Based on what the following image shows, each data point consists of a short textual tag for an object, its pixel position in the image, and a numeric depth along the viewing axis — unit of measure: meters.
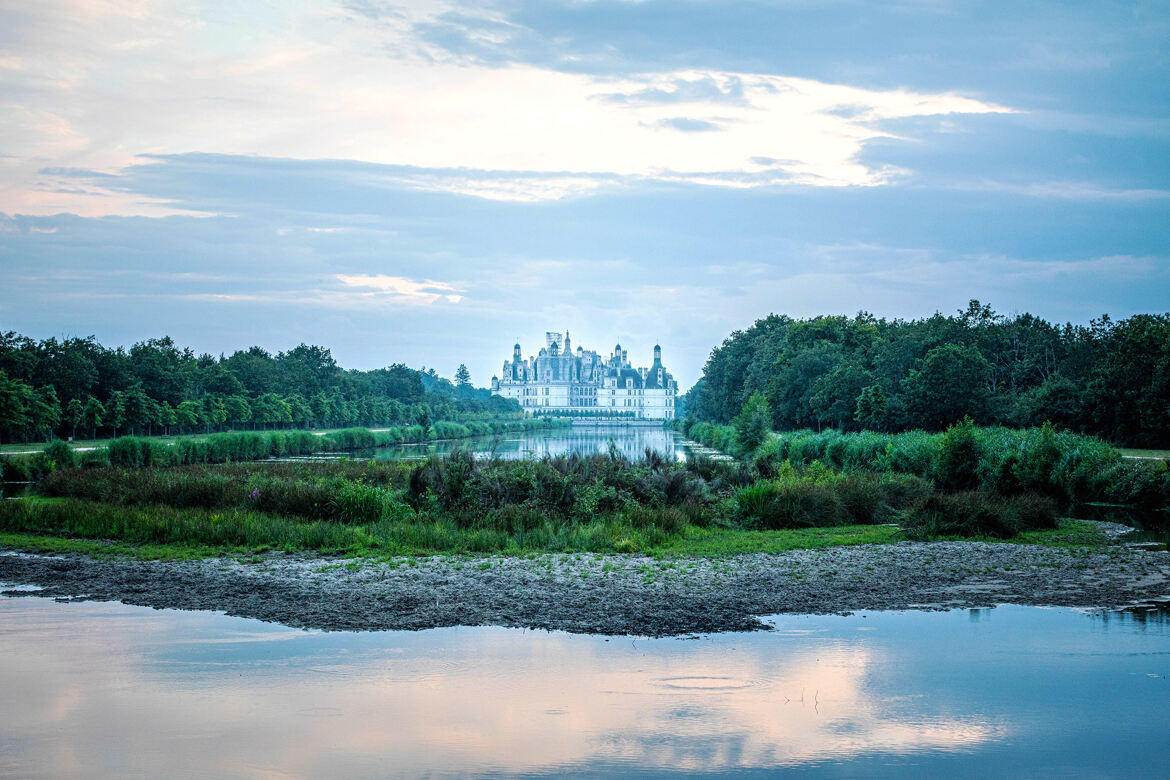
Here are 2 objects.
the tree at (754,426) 41.88
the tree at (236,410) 66.88
